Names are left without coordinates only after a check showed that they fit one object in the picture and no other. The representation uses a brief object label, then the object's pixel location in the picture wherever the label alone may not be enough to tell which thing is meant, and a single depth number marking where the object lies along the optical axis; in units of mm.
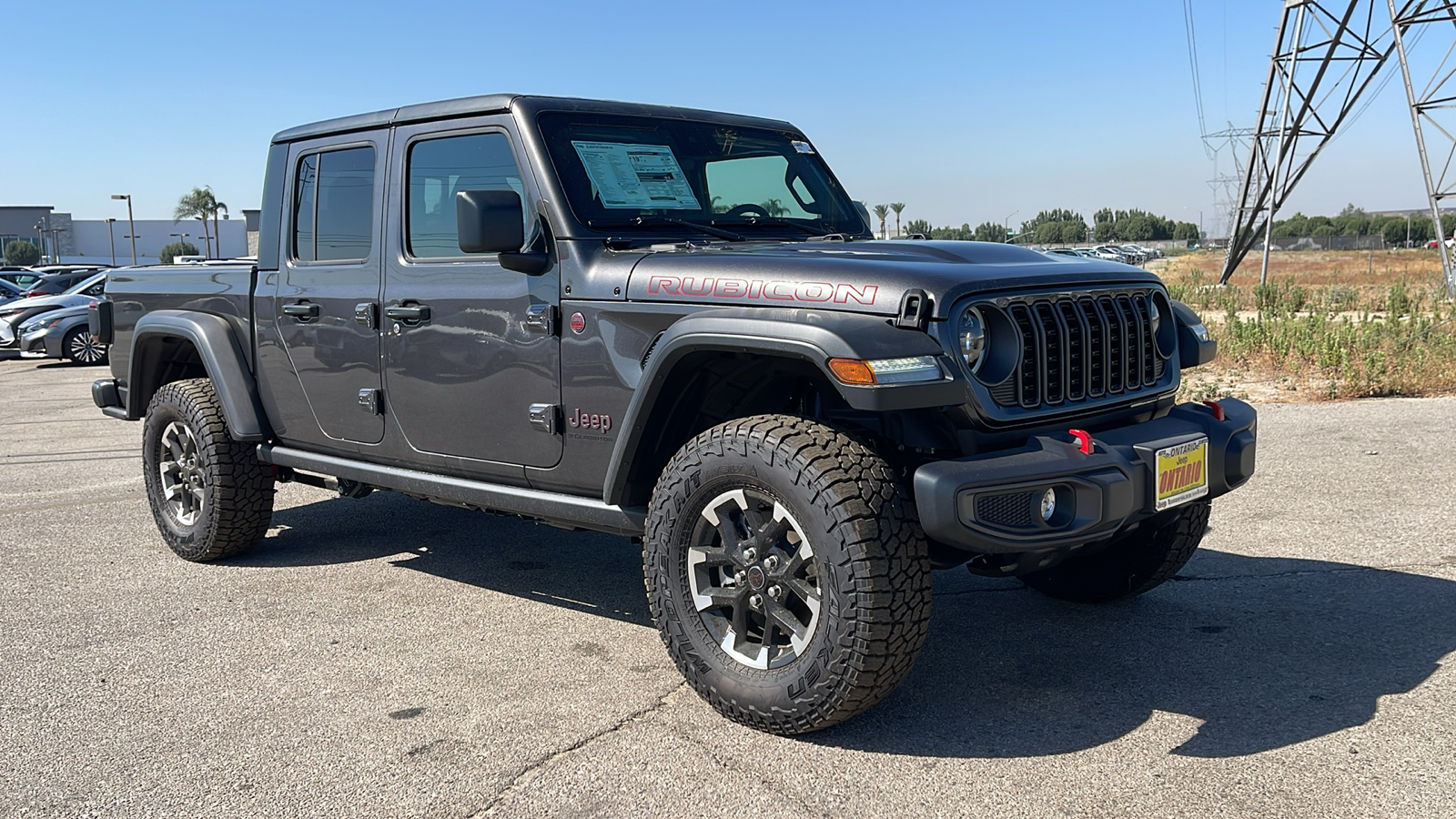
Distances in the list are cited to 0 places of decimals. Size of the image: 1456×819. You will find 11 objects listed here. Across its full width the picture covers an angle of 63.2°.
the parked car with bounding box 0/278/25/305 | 21438
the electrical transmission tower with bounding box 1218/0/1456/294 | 19734
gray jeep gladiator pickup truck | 3350
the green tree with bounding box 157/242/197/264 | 85144
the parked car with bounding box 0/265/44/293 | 22828
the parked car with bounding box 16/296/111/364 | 18094
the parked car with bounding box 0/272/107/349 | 18750
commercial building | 96250
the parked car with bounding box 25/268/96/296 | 20359
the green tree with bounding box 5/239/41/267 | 90144
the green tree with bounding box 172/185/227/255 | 109188
